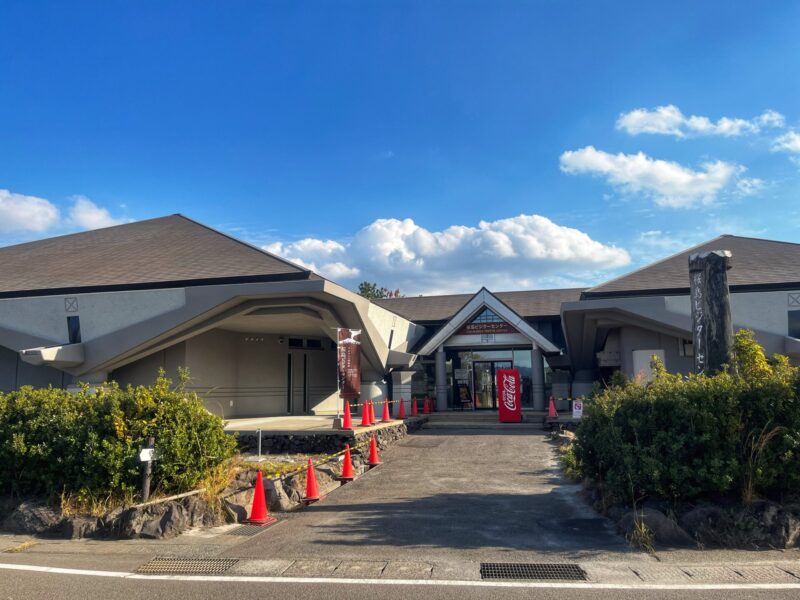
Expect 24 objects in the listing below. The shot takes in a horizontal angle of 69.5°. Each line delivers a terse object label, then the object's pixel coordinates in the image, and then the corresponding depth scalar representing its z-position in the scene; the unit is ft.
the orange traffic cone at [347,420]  54.91
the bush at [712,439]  24.70
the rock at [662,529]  23.93
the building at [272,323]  64.64
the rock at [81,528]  27.68
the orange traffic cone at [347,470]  41.09
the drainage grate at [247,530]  28.07
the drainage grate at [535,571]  20.34
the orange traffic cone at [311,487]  34.58
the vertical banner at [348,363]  55.84
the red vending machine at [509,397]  75.15
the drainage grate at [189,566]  21.97
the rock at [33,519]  28.53
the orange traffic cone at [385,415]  65.67
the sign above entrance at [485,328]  88.02
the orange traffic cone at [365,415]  60.47
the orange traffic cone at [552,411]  71.05
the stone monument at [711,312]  33.65
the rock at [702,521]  23.86
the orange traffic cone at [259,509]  29.78
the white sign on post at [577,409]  67.00
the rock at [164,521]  27.18
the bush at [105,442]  29.73
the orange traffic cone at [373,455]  47.88
